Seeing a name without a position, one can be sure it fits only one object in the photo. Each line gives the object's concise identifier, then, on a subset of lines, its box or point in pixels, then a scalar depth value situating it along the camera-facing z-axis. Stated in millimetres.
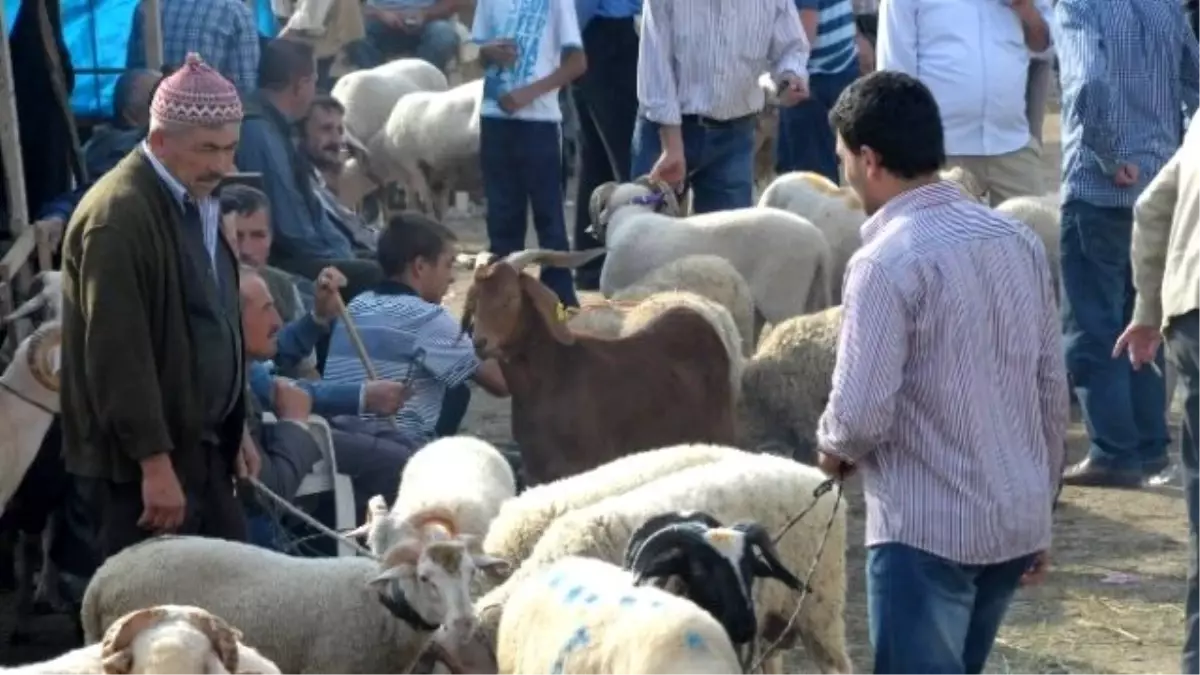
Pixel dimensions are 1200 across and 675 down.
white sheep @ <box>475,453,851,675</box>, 11695
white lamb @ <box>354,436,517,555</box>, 12234
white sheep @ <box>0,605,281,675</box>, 8750
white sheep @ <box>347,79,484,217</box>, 30891
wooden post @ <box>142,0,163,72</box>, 20234
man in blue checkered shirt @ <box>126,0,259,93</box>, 22281
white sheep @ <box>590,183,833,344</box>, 20984
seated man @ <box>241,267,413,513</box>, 14352
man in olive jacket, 10977
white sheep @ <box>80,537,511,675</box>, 11617
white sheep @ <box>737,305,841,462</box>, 18437
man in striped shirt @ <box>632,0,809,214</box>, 20516
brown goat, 15867
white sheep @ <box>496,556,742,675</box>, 9180
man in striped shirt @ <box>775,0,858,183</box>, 26469
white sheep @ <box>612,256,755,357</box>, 19812
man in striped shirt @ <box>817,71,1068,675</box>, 9187
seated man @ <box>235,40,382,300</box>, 20359
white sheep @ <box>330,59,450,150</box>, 32344
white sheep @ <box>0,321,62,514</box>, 12984
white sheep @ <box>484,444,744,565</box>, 12508
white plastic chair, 14422
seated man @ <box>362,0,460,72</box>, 38094
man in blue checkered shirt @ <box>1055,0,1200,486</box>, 16766
